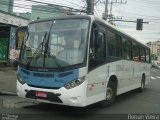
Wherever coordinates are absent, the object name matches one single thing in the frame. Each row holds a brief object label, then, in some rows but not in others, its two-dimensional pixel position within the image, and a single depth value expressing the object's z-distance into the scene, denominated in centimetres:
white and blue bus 943
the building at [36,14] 7725
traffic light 3419
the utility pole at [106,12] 4171
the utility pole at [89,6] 2542
